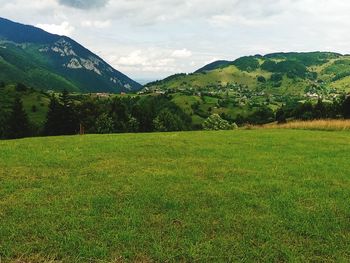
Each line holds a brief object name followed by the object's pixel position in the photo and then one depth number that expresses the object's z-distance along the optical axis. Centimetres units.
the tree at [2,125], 12174
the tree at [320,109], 11319
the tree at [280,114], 16615
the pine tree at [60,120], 9994
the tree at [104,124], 11515
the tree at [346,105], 7694
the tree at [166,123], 14088
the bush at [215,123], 8864
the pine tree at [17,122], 10688
